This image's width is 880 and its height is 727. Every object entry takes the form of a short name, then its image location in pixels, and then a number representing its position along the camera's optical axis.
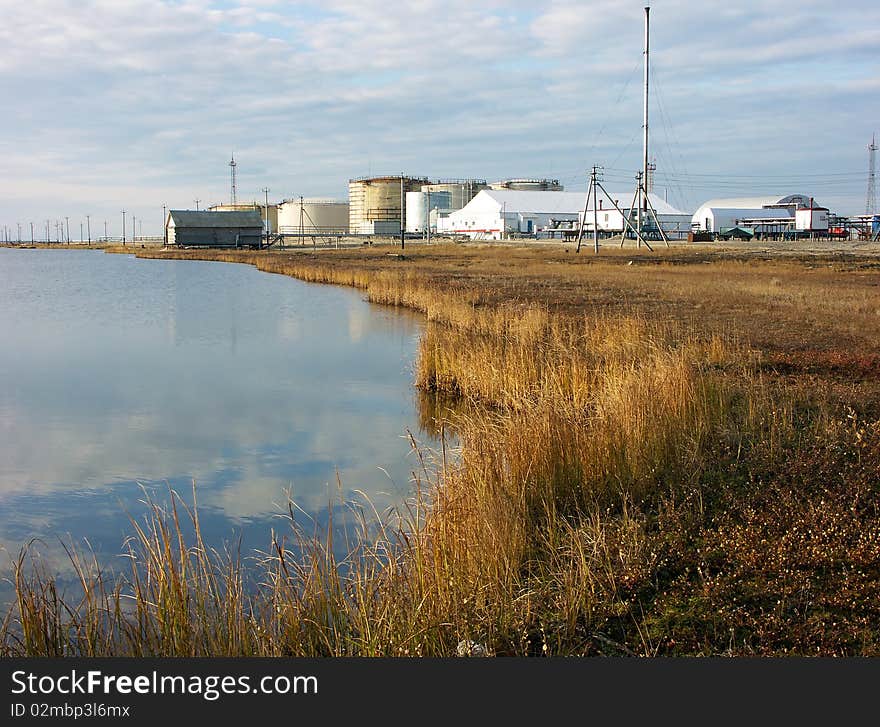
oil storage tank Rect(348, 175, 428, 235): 129.12
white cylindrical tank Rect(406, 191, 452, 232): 124.69
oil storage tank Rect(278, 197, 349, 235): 138.25
